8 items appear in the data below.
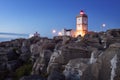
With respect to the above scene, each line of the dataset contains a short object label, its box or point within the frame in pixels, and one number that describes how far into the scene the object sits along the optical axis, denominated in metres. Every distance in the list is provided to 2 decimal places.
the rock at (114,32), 20.67
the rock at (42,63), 12.11
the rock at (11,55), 19.27
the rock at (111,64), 4.86
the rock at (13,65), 16.70
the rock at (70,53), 10.42
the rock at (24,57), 19.09
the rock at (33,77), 8.00
